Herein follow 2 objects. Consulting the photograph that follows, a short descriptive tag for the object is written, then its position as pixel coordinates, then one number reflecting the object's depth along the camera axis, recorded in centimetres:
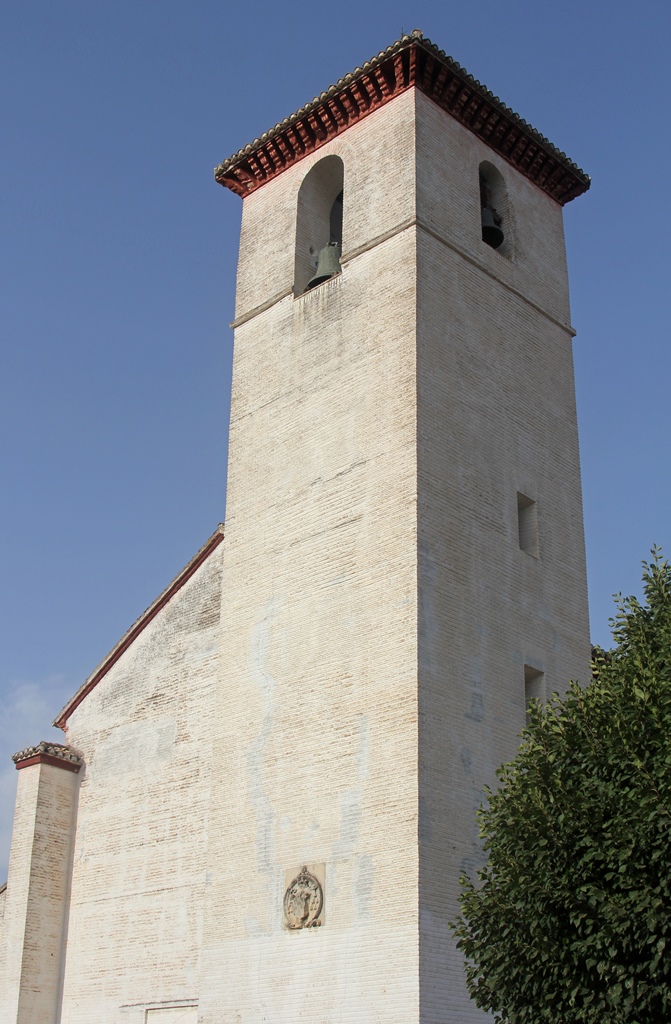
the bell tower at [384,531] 1368
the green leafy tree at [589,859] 1018
